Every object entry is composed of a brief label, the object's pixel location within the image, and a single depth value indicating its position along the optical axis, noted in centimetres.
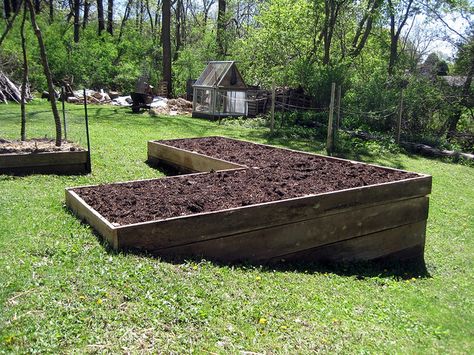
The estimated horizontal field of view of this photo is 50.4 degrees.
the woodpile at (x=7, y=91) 1744
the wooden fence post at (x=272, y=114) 1558
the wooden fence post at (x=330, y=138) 1237
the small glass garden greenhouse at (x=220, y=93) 1948
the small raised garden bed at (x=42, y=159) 781
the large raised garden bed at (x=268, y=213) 485
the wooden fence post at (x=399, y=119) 1517
